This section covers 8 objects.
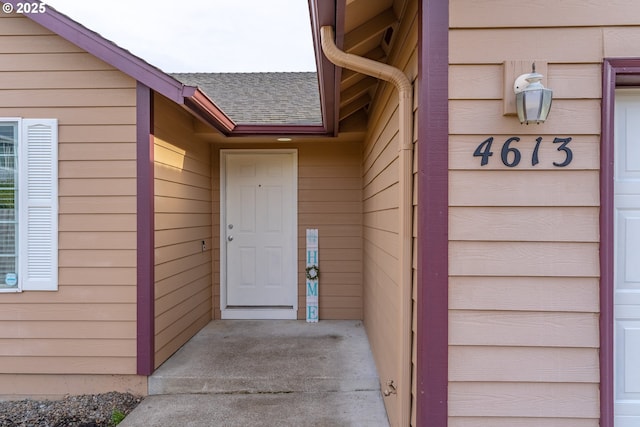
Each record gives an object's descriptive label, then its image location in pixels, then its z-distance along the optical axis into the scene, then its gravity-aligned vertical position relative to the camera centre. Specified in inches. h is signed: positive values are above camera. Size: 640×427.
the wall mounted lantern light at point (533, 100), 55.2 +16.8
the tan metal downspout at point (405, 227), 69.5 -2.4
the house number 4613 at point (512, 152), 59.8 +9.8
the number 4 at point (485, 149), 60.0 +10.3
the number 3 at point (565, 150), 59.7 +10.2
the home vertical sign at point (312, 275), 175.8 -28.7
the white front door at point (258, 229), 180.9 -7.5
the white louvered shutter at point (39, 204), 112.7 +2.5
